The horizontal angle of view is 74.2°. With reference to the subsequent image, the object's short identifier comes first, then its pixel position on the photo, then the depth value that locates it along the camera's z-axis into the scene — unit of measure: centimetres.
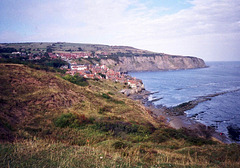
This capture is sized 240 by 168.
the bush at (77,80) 3497
